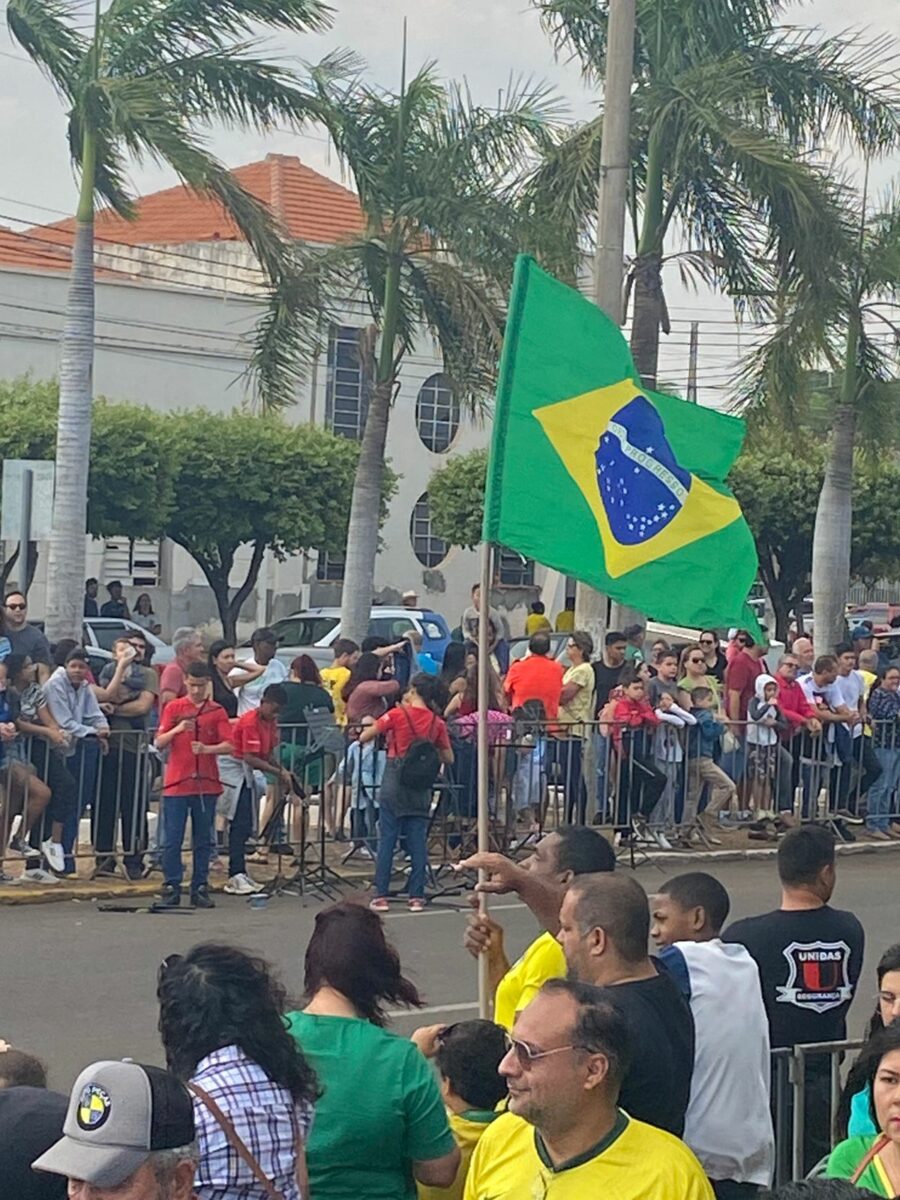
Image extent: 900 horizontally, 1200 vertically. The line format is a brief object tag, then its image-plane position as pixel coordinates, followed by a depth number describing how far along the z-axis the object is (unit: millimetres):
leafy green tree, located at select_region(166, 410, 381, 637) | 37531
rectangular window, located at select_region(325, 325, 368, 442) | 44156
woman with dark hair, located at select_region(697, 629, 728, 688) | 18891
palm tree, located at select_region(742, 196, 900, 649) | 22078
